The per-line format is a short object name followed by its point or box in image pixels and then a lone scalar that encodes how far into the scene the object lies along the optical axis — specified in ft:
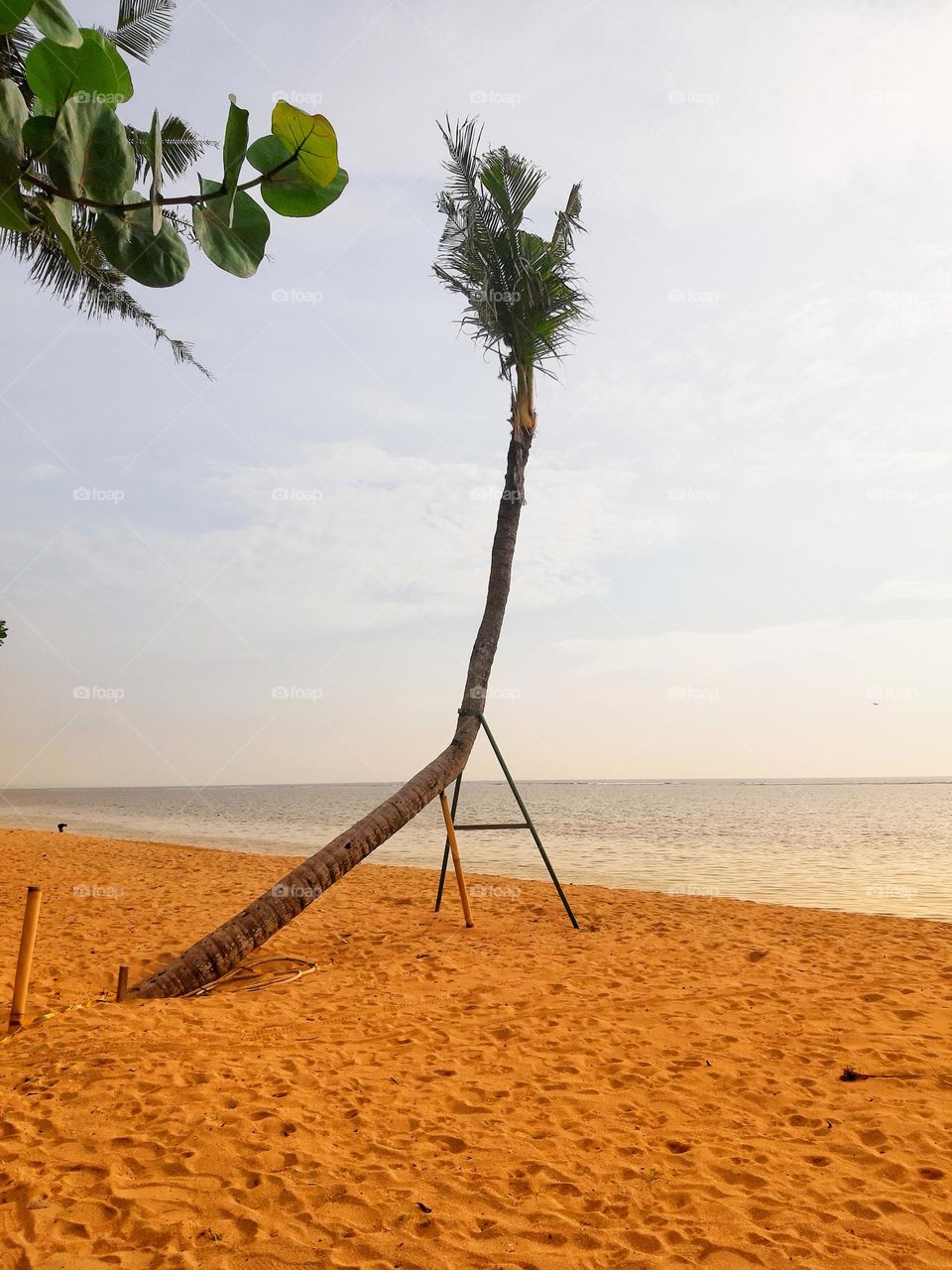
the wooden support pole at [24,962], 16.66
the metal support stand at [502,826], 27.14
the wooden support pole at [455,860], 28.68
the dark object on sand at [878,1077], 14.98
